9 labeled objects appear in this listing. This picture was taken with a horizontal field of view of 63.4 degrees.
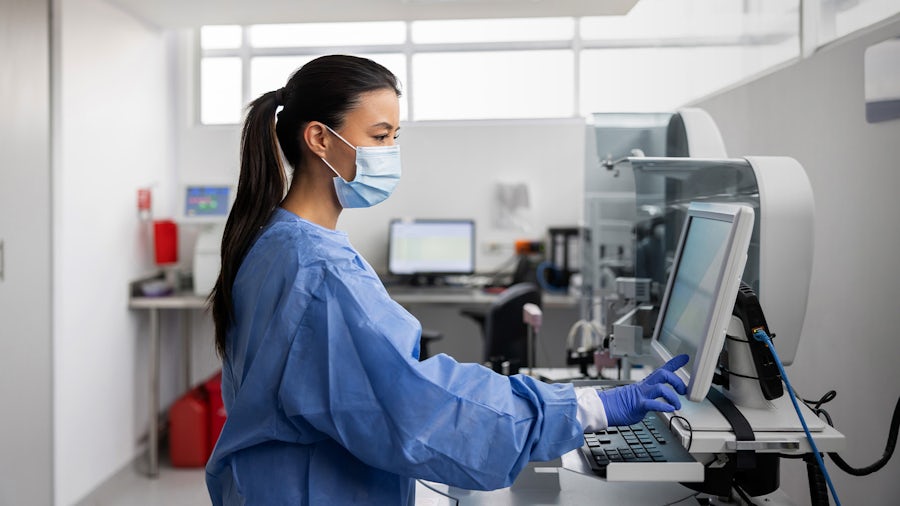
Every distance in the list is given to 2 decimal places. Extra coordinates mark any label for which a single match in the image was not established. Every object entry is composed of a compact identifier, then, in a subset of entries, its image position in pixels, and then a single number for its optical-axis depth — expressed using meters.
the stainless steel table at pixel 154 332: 3.48
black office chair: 3.23
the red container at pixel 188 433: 3.61
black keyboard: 1.13
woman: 1.02
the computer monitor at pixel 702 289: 1.07
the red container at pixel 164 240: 3.68
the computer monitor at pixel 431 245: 4.21
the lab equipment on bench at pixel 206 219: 3.67
